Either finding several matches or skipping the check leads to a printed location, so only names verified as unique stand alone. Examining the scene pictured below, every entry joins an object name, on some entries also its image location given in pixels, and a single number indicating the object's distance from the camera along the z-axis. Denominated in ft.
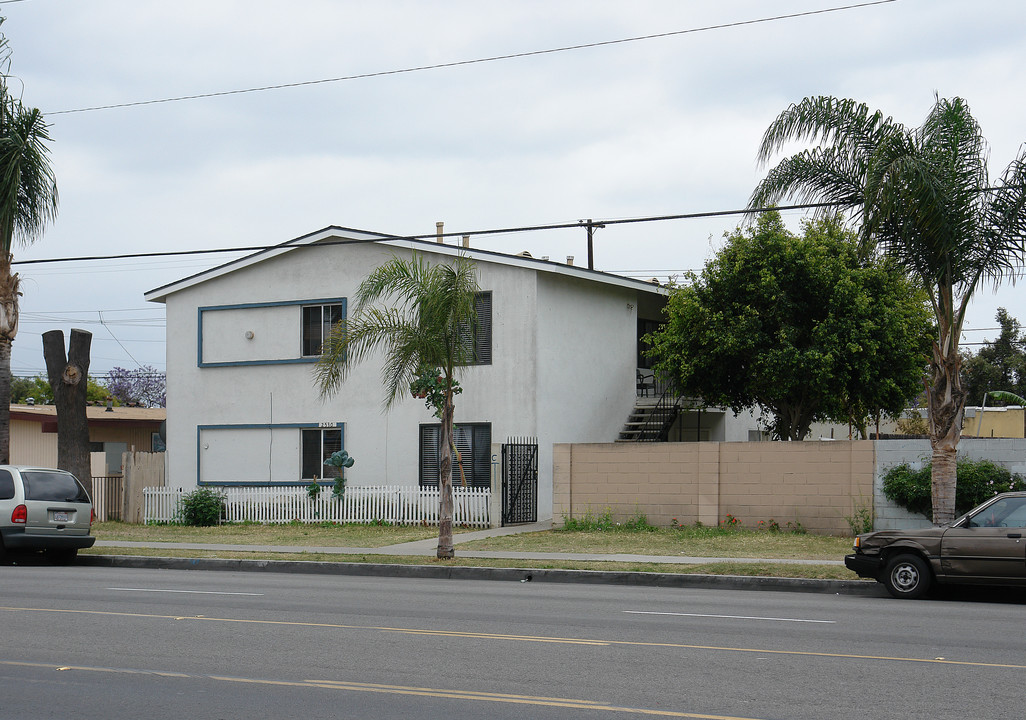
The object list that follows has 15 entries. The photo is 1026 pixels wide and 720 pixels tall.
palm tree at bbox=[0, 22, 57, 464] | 80.69
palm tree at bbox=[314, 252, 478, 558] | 62.95
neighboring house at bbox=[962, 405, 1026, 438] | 135.74
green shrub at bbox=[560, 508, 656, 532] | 77.41
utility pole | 126.36
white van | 63.82
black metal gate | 84.33
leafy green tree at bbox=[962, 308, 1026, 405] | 167.94
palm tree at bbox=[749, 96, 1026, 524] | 56.34
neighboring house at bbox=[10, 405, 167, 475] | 131.23
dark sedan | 46.11
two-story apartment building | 88.79
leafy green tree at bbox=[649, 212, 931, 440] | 85.71
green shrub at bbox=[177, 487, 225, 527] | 91.30
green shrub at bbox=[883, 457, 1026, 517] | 66.33
